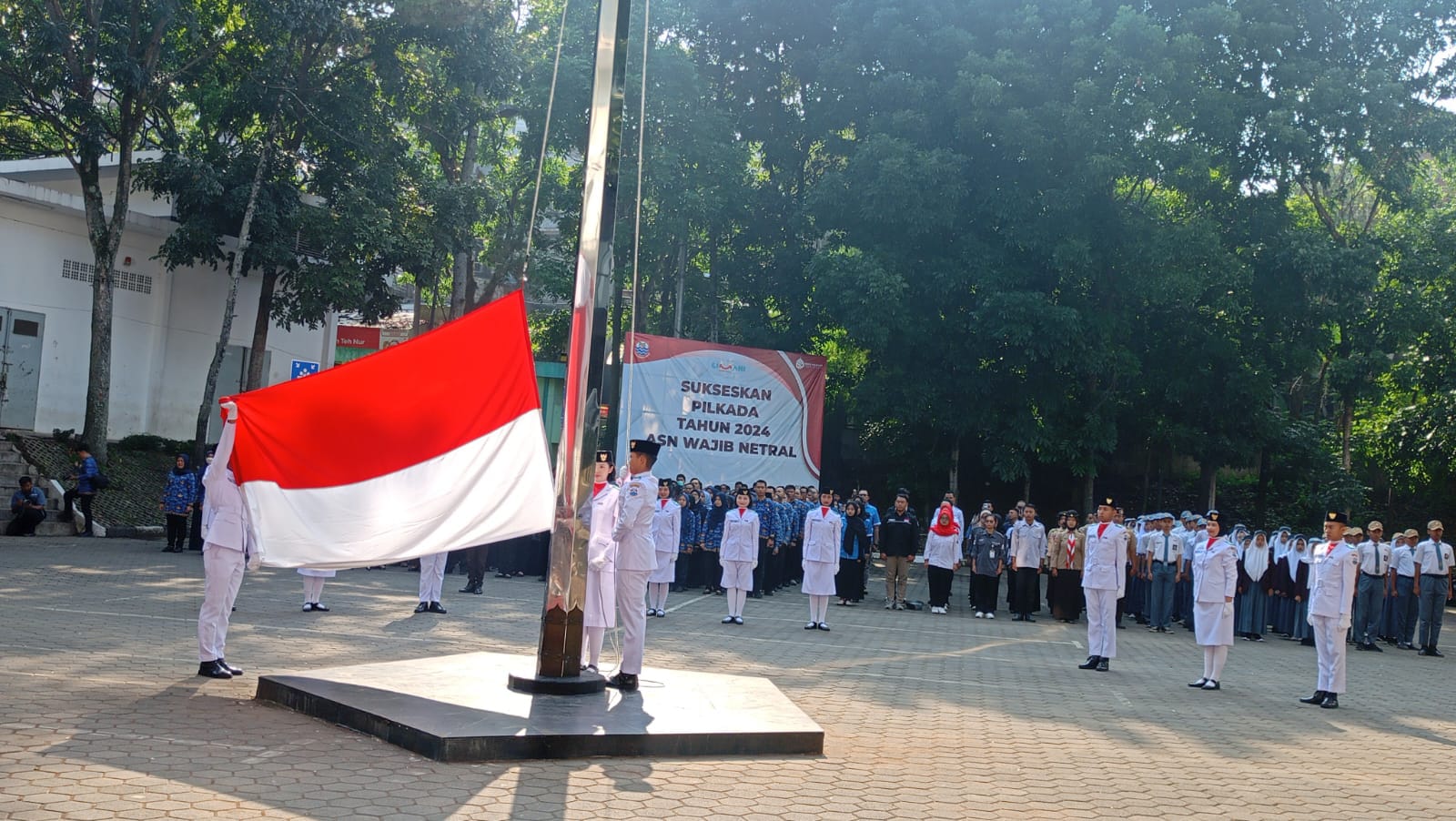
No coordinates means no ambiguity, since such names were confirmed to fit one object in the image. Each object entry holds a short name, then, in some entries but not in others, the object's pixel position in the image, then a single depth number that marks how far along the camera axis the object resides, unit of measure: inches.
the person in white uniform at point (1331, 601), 468.4
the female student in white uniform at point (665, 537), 675.4
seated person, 872.9
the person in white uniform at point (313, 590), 548.4
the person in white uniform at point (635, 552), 358.0
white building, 1050.1
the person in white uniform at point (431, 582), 577.0
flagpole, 334.6
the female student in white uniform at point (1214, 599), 510.0
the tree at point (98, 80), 928.9
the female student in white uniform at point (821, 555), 658.2
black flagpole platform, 281.1
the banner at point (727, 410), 979.9
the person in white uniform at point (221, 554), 362.3
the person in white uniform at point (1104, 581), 548.4
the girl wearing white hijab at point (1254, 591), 809.5
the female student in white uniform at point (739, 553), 666.2
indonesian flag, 328.8
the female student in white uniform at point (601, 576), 371.9
